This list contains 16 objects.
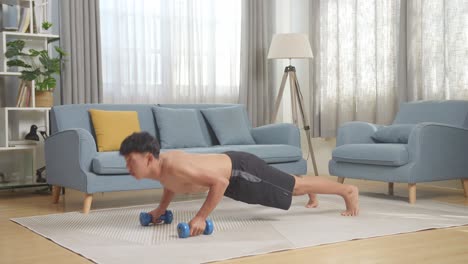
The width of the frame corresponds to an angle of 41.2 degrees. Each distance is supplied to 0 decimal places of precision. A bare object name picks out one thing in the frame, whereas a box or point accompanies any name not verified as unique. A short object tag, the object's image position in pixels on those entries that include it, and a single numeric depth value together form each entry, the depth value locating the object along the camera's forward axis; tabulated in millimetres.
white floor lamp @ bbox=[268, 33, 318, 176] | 6188
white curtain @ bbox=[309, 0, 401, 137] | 5891
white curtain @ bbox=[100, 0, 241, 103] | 5992
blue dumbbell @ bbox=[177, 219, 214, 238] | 3070
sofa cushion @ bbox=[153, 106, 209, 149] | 4855
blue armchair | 4336
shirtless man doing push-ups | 3045
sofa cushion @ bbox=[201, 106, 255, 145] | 5086
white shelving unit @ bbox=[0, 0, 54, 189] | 5105
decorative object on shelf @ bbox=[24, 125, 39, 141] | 5297
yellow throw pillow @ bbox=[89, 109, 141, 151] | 4555
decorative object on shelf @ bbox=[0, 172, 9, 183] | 5183
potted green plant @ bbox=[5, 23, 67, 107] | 5047
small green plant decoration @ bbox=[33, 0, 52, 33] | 5293
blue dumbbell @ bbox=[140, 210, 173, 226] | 3438
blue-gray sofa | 4027
